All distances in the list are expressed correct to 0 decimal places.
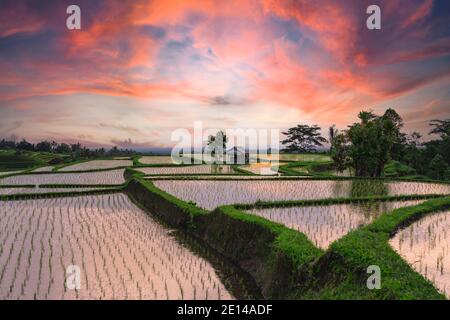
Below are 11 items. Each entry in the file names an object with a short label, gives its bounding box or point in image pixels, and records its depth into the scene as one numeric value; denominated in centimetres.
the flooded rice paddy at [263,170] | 2581
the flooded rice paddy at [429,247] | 594
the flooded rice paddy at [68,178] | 2173
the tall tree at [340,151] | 2648
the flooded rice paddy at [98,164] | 3188
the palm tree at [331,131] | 5372
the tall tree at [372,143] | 2448
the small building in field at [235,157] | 3846
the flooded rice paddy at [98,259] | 639
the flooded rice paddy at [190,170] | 2690
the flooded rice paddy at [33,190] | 1769
